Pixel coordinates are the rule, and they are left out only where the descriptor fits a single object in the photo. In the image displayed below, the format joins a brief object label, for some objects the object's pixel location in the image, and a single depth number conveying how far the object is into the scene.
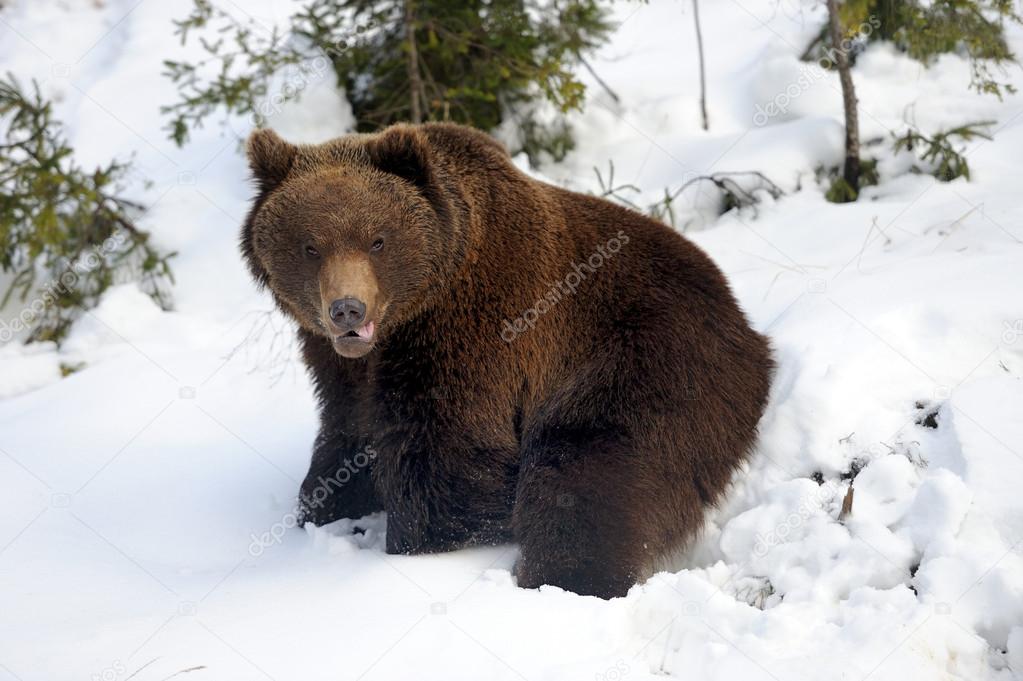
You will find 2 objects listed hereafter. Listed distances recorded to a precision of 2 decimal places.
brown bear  8.79
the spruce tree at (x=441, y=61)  16.98
